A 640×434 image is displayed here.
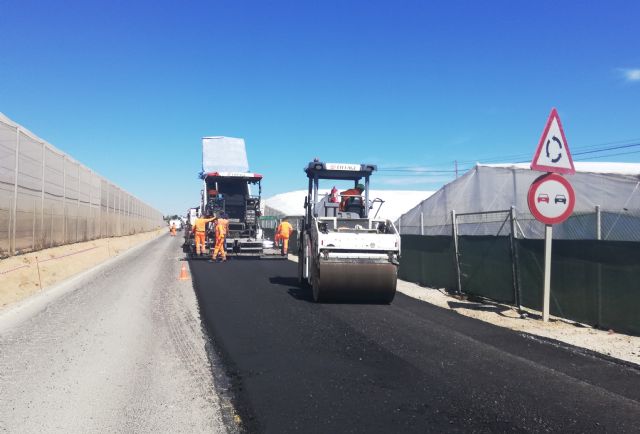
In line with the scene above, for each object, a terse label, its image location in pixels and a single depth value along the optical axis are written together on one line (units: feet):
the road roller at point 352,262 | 32.04
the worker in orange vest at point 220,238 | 64.49
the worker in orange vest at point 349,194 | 39.60
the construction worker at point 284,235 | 73.46
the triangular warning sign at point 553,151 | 27.99
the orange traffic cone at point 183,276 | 46.30
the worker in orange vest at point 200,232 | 65.62
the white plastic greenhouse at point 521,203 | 31.31
